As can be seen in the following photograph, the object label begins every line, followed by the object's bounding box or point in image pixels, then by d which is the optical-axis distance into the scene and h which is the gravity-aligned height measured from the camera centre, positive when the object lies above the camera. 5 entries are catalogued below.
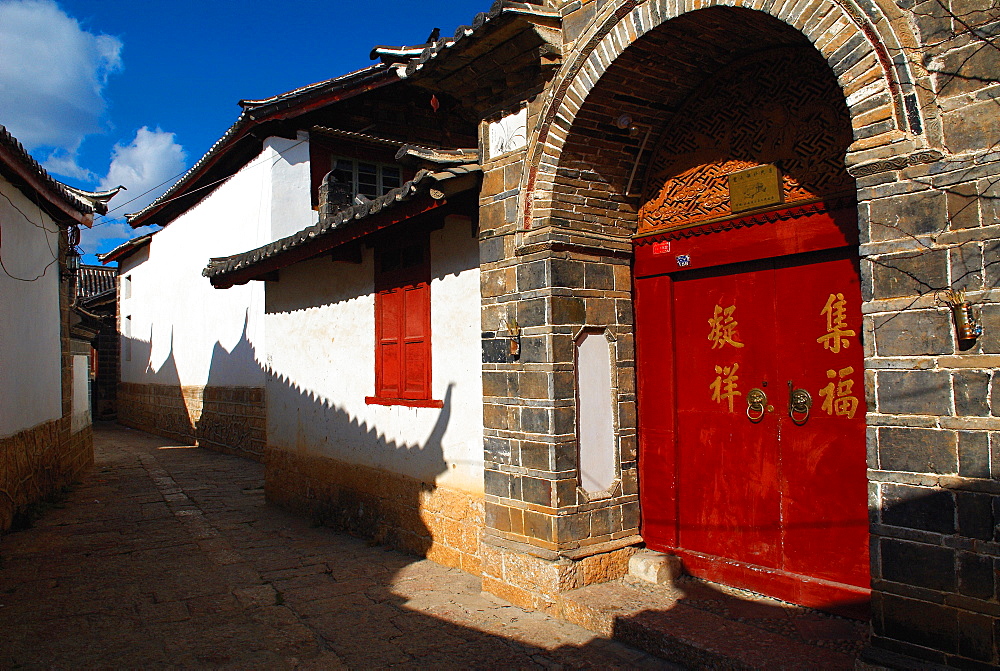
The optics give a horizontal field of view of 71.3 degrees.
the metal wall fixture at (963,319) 2.85 +0.12
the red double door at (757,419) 4.02 -0.41
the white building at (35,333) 8.31 +0.57
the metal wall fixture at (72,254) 12.15 +2.12
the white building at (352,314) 6.04 +0.61
